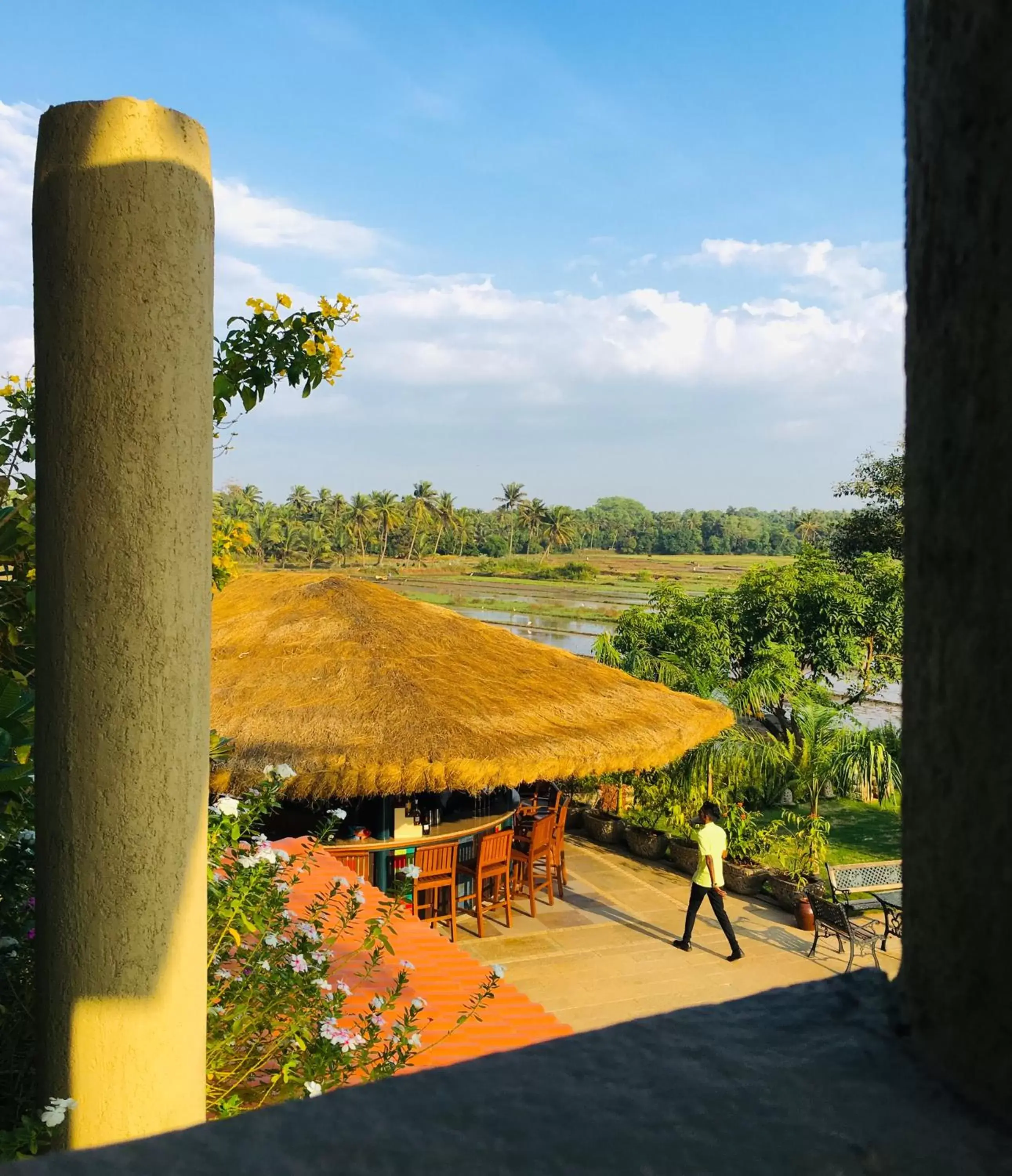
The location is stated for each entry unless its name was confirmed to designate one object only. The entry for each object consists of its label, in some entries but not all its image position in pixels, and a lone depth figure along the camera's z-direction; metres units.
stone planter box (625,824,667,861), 10.34
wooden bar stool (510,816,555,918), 8.25
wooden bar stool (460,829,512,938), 7.77
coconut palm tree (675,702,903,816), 9.67
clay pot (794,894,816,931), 8.26
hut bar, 7.38
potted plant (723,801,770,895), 9.24
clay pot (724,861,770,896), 9.20
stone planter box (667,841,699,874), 9.84
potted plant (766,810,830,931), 8.72
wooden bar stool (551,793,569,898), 8.71
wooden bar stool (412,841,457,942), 7.54
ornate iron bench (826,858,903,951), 8.16
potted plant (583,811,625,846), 10.95
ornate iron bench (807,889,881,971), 7.15
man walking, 7.54
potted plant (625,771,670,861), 10.39
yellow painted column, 1.65
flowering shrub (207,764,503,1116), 2.48
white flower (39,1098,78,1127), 1.62
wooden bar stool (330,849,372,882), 7.29
